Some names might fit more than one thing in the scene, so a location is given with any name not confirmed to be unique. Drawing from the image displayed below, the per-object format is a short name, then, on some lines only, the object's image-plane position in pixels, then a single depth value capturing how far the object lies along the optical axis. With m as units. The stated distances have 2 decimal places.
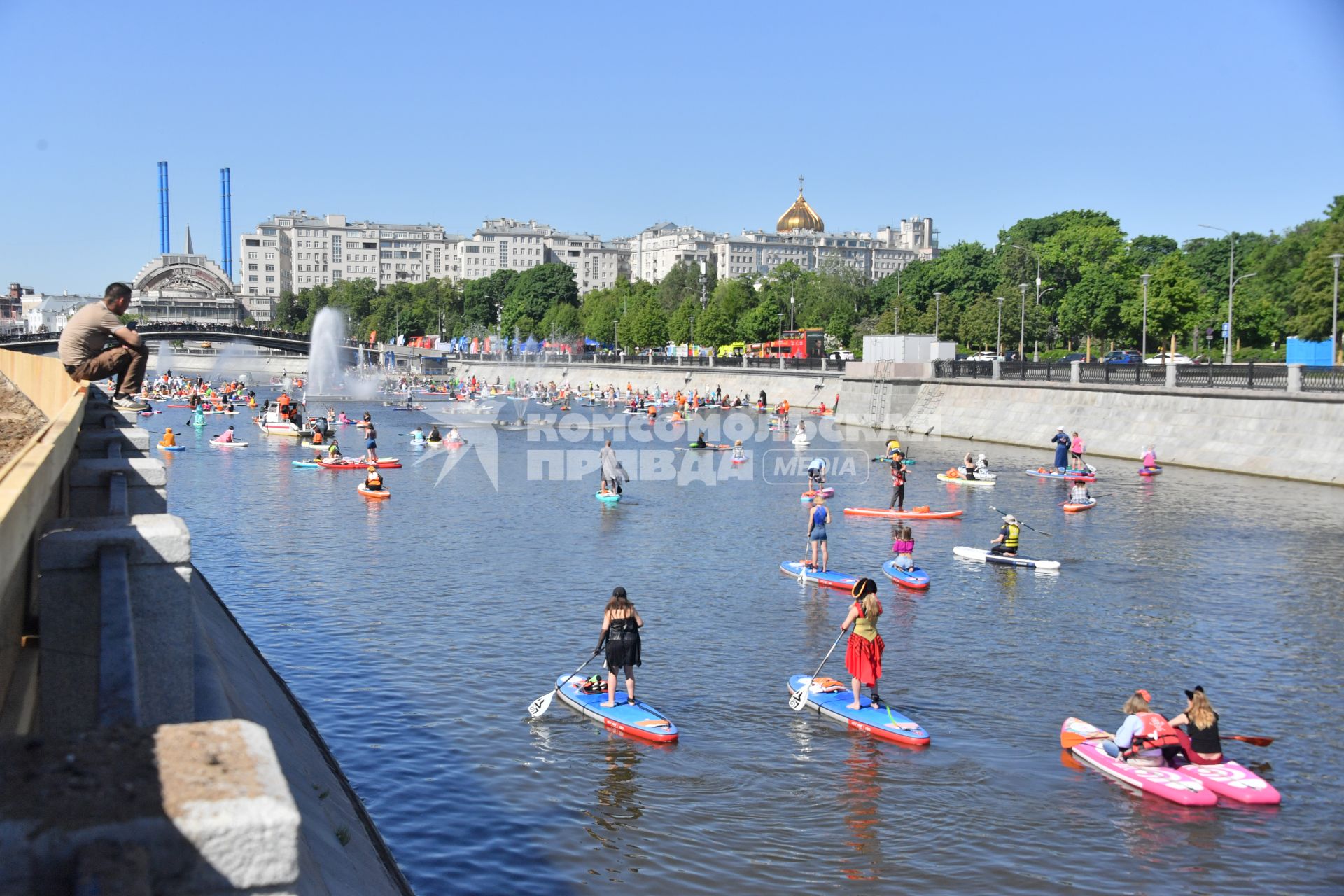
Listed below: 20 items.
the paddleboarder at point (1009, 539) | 27.22
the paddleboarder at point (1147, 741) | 13.97
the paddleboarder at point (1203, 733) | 13.87
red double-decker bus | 105.12
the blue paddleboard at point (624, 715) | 14.99
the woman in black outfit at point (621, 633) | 15.43
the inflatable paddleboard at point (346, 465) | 46.25
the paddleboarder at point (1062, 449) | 43.22
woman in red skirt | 15.65
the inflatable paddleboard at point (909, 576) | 24.58
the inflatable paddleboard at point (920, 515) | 34.69
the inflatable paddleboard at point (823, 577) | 24.47
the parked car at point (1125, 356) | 74.44
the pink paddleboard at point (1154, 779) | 13.24
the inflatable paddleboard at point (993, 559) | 26.73
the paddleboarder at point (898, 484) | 35.03
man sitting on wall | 11.70
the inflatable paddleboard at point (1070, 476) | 42.28
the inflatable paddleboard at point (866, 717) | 14.93
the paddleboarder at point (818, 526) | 25.14
